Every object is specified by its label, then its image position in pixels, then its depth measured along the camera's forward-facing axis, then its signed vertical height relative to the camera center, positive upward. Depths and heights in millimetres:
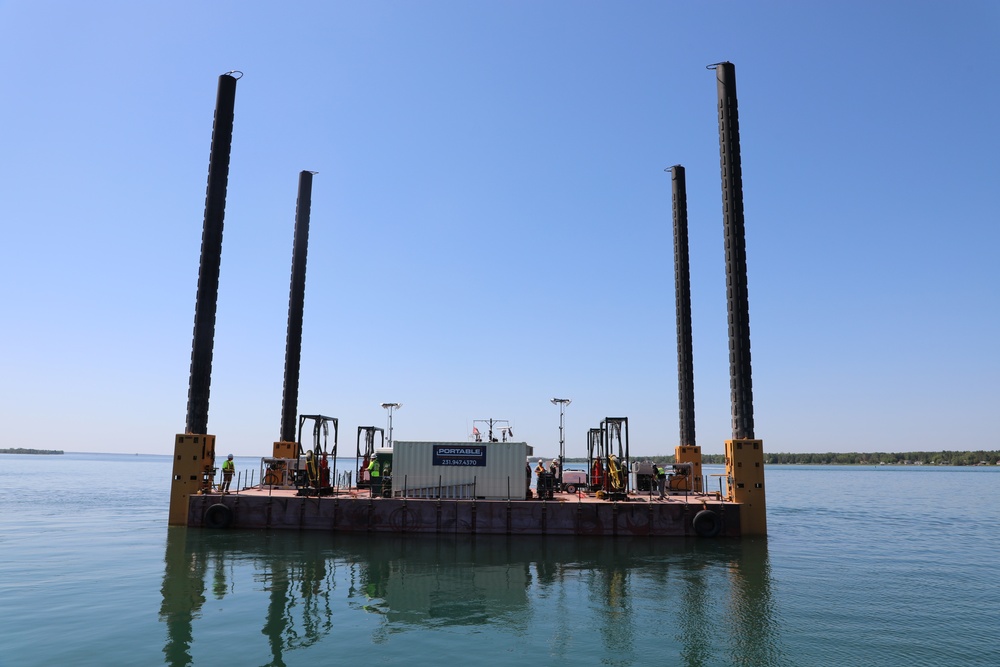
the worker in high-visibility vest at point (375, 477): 35375 -2122
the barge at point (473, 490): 31906 -2674
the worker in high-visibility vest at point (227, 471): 35125 -1886
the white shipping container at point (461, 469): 33844 -1579
